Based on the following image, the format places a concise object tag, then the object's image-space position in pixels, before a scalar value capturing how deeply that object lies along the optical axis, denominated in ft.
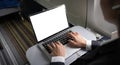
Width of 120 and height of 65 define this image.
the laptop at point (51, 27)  3.66
